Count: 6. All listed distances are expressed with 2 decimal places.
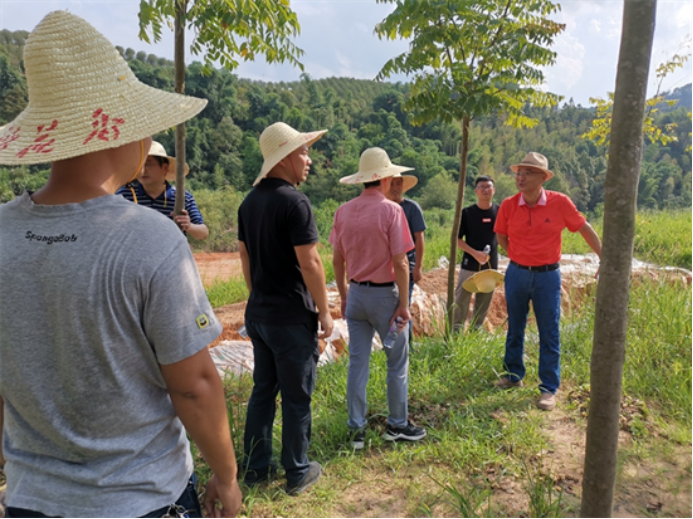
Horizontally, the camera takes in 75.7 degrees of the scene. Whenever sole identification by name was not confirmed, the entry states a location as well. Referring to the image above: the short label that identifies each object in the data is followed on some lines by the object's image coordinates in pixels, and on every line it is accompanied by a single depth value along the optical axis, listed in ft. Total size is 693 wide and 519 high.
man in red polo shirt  10.85
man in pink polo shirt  9.52
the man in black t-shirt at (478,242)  16.63
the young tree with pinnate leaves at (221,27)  8.25
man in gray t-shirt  3.26
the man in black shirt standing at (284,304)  7.71
